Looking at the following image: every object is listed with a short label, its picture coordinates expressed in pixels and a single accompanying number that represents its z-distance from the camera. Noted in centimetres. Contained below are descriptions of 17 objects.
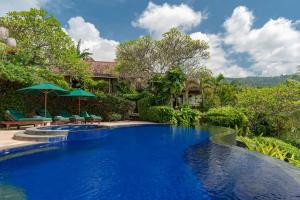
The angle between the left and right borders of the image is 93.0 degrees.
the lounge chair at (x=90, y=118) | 1059
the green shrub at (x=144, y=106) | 1412
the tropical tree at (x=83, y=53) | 1974
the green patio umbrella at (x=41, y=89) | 823
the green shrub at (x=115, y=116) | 1285
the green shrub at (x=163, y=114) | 1301
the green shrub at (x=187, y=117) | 1316
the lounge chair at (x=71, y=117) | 1009
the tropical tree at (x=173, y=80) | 1392
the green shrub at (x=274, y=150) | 553
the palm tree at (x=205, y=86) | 1886
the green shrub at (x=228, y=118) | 1203
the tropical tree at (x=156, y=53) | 1564
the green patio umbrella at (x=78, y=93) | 1031
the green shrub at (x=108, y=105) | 1269
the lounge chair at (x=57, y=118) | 928
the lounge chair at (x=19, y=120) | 777
